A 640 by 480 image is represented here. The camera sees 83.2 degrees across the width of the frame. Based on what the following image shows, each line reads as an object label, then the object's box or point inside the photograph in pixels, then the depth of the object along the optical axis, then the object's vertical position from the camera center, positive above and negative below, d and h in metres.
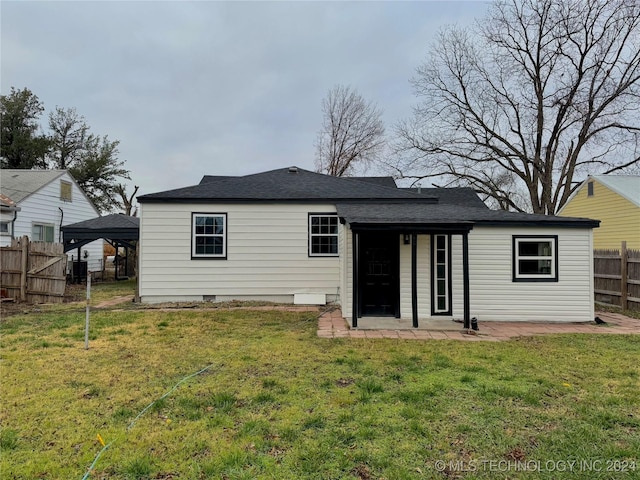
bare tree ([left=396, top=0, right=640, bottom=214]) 17.92 +8.44
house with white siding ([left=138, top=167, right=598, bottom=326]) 7.88 +0.08
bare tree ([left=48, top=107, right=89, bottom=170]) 28.06 +9.36
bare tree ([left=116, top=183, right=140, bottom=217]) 29.91 +4.85
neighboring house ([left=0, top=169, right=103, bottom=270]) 14.48 +2.27
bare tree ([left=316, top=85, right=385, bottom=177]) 28.69 +9.86
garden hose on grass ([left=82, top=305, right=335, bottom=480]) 2.52 -1.47
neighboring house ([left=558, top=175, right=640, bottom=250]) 14.22 +2.08
